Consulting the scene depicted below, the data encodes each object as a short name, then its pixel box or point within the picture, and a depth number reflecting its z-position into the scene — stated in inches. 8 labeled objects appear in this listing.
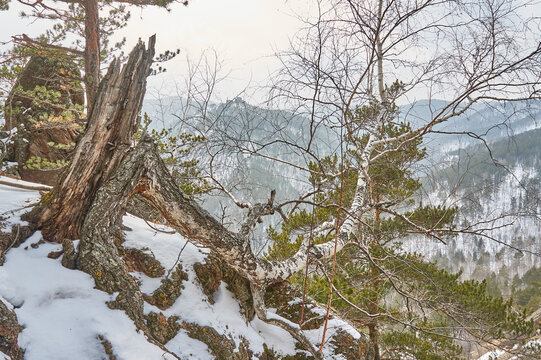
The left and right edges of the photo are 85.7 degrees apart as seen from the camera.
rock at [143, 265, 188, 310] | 115.8
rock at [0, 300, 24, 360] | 67.5
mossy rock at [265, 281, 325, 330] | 160.4
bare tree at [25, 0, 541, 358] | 97.1
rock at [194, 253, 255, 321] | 139.3
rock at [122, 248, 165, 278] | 126.2
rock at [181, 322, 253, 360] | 112.1
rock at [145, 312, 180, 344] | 102.3
